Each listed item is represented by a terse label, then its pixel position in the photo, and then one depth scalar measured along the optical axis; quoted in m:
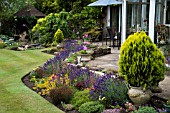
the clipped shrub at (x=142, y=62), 6.10
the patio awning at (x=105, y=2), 16.73
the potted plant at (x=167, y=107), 5.48
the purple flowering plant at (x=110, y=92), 6.29
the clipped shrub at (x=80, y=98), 6.55
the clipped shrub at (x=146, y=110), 5.42
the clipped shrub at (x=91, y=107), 6.01
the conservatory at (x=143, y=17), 11.47
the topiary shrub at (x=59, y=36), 17.16
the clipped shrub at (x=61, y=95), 6.91
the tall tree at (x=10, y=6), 24.07
